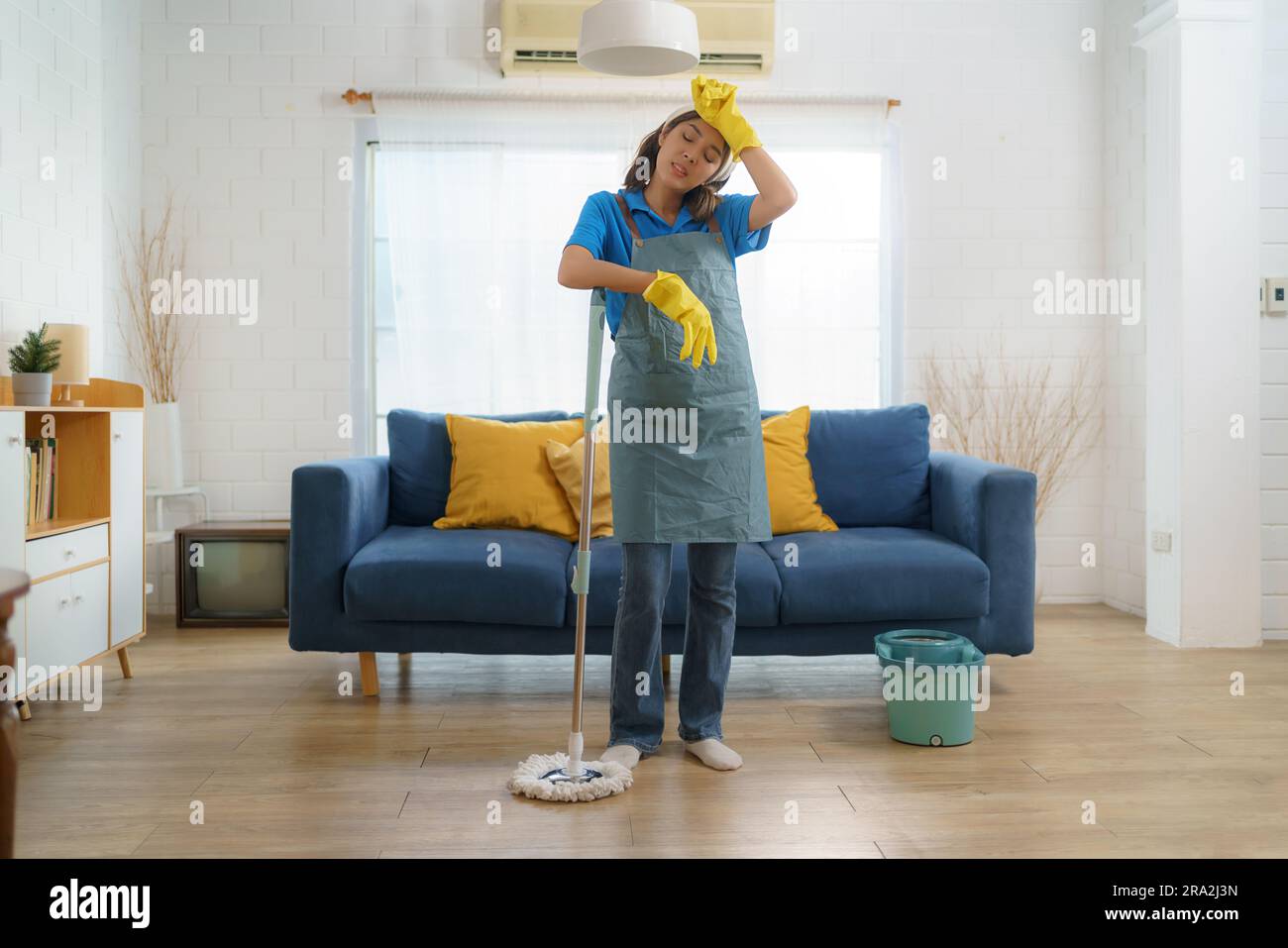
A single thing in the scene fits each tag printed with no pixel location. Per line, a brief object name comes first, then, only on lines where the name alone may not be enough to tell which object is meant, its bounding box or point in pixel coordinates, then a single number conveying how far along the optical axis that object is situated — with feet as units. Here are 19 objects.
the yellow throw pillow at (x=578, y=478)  10.94
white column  12.36
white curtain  14.46
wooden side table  3.59
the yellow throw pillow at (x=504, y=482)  11.10
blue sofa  9.70
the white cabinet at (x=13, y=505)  8.67
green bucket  8.55
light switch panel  12.51
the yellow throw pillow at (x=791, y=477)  11.28
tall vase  13.24
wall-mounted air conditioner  13.98
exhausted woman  7.68
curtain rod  14.37
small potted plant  9.86
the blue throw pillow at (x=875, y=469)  11.69
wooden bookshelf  8.92
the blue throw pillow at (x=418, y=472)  11.64
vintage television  13.28
